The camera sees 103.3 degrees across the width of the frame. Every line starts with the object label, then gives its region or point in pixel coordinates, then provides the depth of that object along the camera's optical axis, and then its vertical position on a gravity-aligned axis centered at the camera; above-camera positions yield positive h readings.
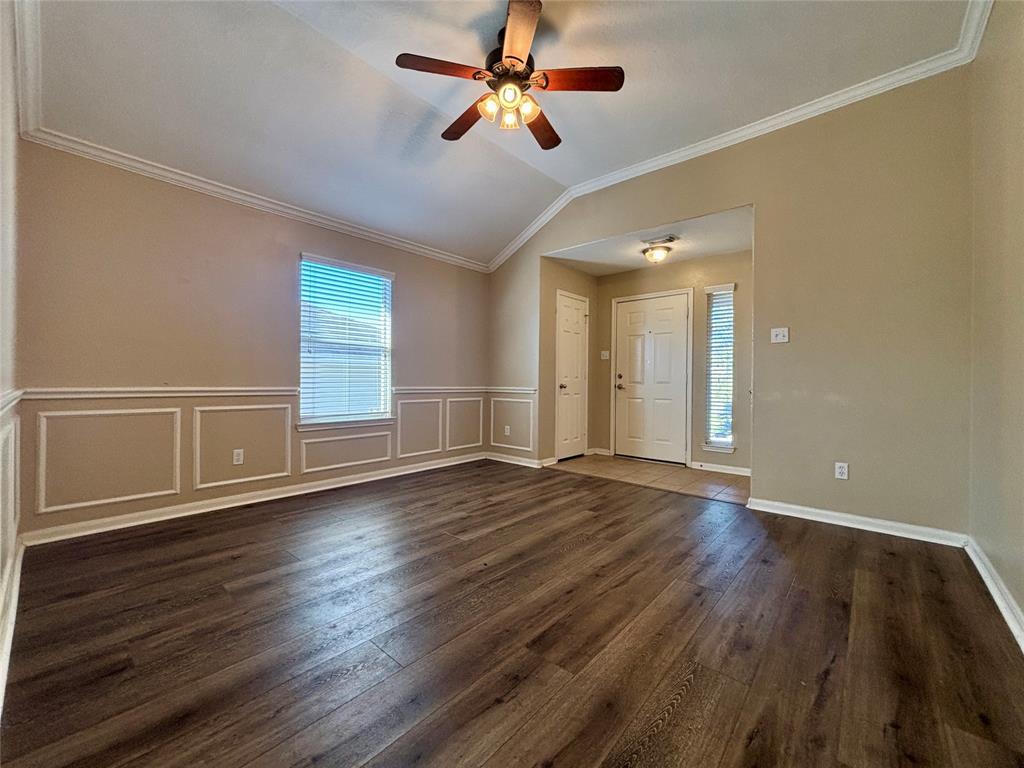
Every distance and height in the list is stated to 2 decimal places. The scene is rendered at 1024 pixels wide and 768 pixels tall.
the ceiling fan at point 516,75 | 2.04 +1.68
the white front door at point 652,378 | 5.03 +0.05
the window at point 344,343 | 3.80 +0.37
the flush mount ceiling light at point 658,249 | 4.24 +1.41
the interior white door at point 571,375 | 5.20 +0.08
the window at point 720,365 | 4.66 +0.20
